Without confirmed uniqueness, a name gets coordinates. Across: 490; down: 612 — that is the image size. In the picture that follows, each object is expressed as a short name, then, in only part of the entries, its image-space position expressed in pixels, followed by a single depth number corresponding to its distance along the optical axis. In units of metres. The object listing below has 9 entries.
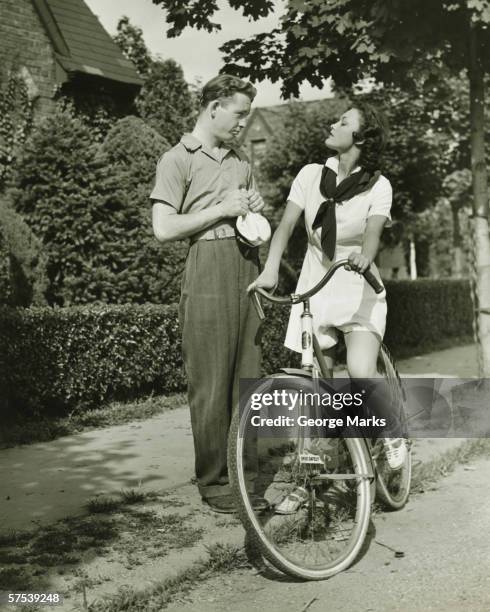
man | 4.22
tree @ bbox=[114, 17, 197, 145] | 15.42
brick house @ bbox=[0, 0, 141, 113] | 13.38
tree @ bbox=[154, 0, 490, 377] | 6.35
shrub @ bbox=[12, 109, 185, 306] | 9.55
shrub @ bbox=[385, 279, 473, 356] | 14.80
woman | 4.16
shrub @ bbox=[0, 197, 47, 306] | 8.64
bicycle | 3.38
